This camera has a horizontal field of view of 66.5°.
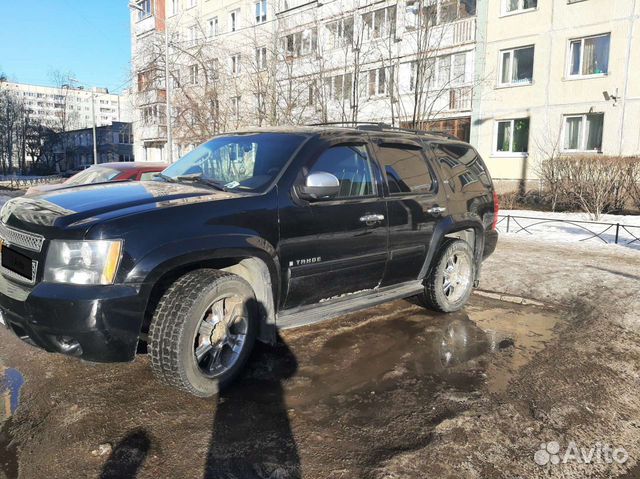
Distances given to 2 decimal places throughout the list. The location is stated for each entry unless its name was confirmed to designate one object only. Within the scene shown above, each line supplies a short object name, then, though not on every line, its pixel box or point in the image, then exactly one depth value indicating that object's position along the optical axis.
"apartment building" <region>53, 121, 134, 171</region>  72.75
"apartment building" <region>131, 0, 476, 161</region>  19.03
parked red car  8.60
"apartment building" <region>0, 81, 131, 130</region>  80.12
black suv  2.90
